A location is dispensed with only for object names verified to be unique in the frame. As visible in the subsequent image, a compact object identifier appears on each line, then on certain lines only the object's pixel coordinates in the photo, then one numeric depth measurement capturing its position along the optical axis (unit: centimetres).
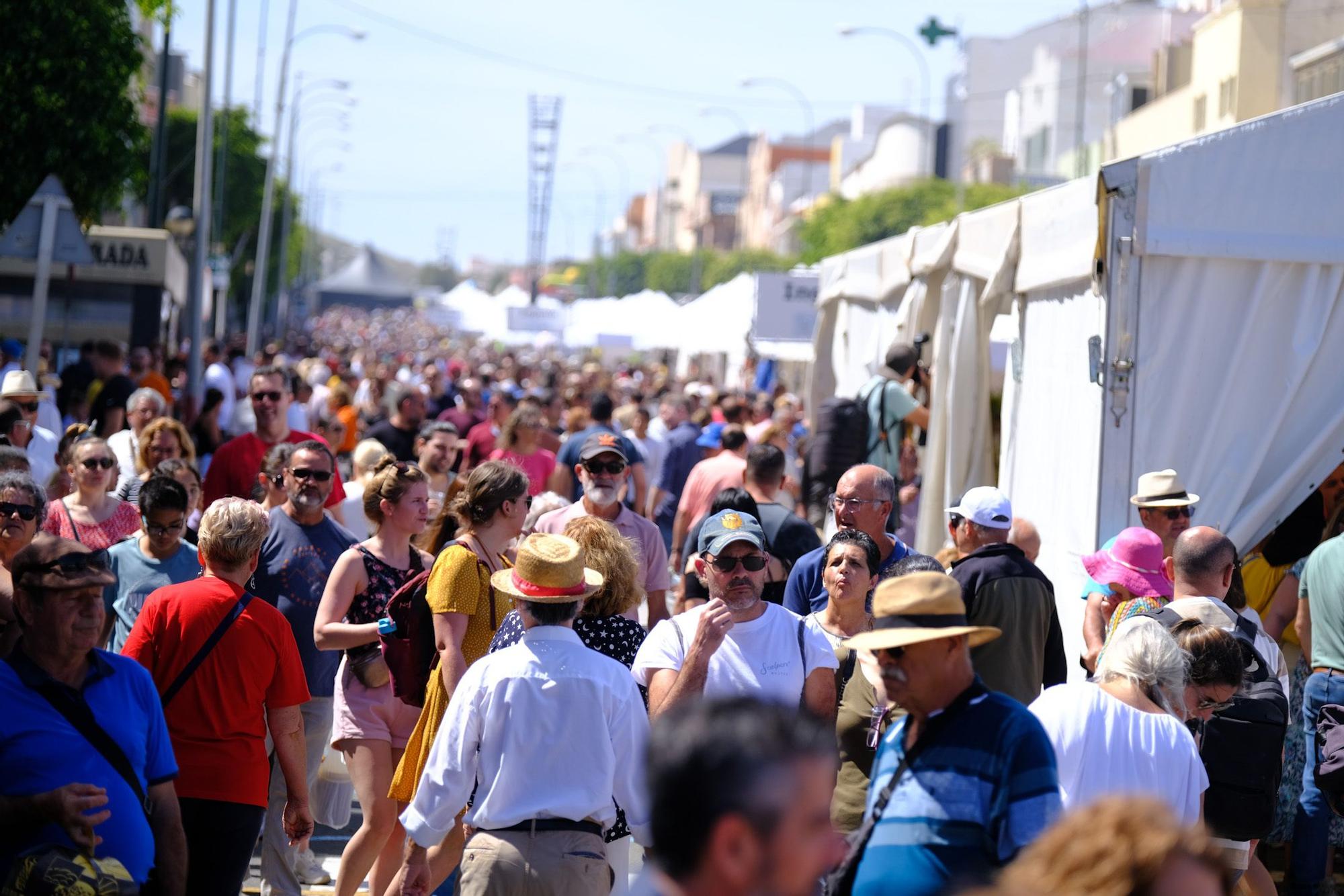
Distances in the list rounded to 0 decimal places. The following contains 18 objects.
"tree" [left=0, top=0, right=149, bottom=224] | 3341
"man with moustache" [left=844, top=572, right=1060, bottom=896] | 677
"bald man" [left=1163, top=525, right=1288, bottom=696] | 1204
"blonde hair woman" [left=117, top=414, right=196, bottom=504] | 1811
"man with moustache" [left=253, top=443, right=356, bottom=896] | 1346
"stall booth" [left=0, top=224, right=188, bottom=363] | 4819
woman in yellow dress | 1126
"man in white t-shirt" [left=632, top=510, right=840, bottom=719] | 1027
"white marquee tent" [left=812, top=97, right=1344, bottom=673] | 1548
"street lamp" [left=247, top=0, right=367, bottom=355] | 7981
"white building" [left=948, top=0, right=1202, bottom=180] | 14712
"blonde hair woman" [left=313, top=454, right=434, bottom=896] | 1240
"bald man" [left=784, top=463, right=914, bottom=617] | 1328
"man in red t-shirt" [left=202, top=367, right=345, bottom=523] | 1798
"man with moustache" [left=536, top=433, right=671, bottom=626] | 1560
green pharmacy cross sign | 8131
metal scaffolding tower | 16550
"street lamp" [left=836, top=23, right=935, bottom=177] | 8544
